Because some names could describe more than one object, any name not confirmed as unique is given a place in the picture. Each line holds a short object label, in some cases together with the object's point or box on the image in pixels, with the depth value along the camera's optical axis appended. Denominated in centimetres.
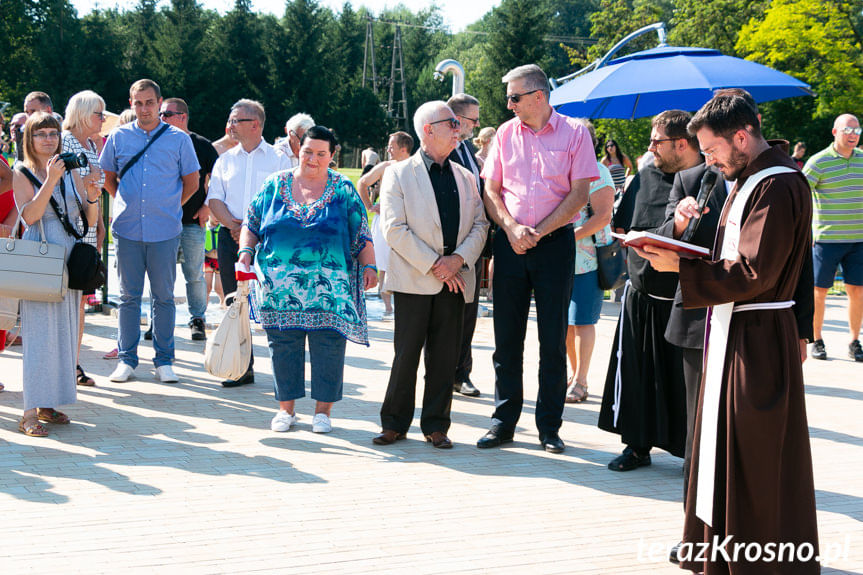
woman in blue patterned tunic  614
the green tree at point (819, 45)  3822
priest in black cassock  537
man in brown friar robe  365
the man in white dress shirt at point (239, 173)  770
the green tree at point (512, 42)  6662
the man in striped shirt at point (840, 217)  953
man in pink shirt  591
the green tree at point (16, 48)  5384
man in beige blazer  597
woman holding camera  599
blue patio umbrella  771
